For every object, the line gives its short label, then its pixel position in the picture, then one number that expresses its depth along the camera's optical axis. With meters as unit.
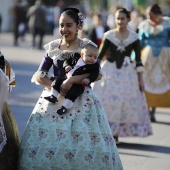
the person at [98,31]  19.16
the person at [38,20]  29.88
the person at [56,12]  46.02
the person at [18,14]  31.73
